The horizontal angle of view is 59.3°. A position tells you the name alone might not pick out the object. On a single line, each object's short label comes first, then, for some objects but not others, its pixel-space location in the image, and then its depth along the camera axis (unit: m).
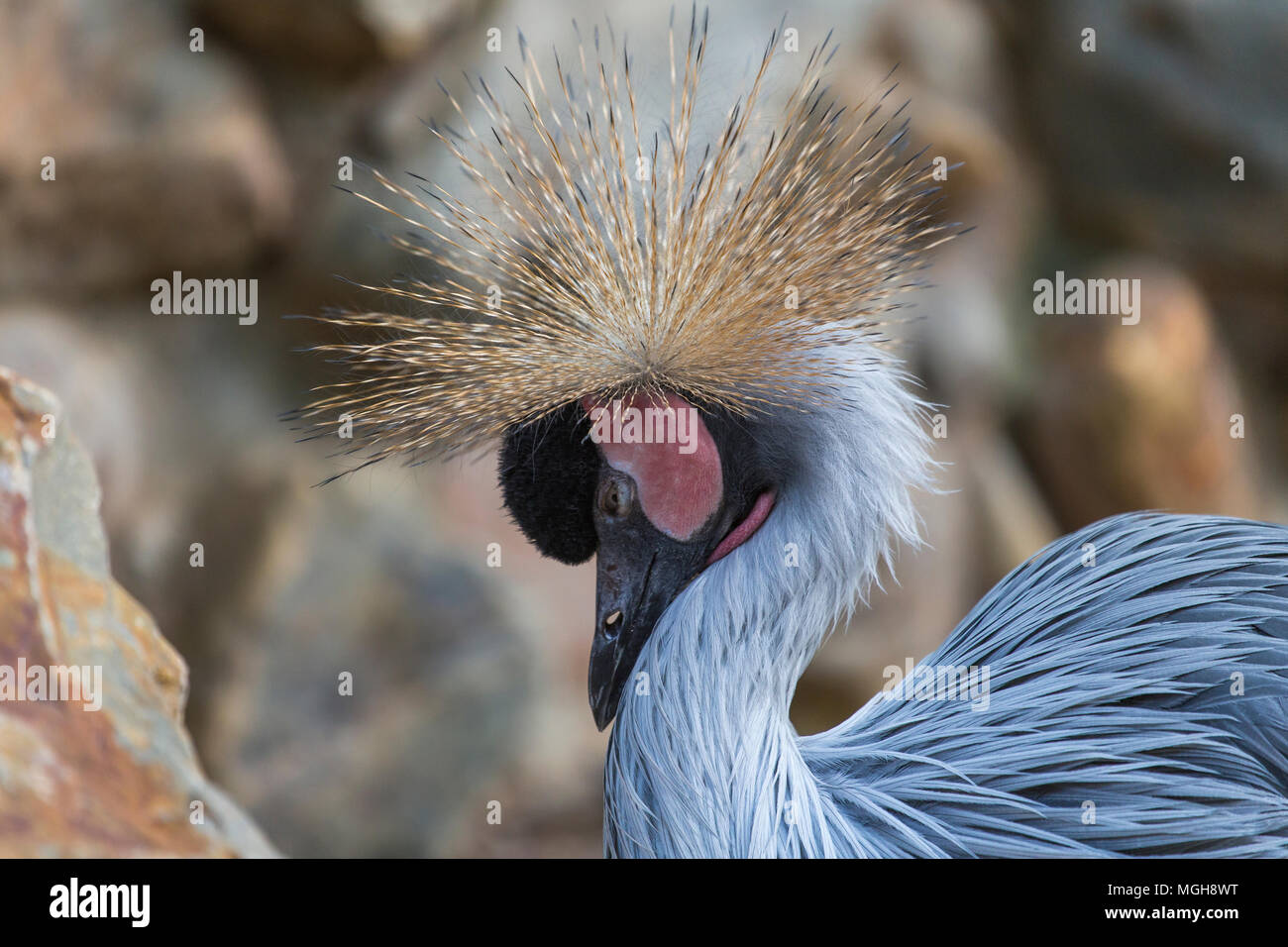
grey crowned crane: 1.07
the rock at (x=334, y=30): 2.73
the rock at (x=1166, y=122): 3.41
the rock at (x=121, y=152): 2.60
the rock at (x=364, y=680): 2.77
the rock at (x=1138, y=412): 3.49
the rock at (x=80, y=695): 0.83
